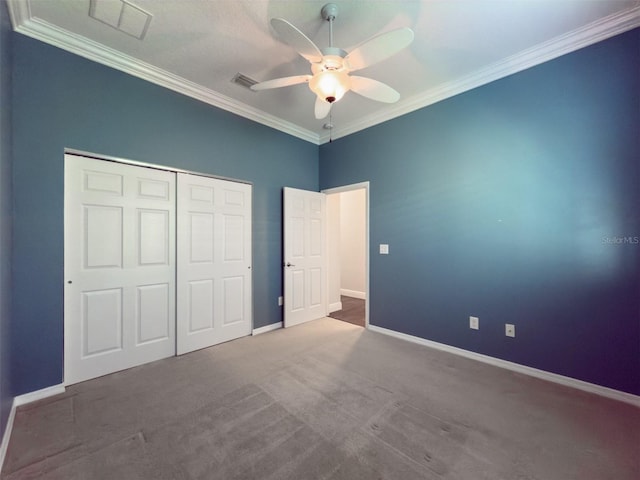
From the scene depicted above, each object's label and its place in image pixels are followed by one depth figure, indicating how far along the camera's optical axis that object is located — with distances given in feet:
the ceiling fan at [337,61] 5.00
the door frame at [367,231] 11.68
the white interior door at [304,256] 11.93
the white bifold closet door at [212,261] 9.11
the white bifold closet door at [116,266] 7.11
